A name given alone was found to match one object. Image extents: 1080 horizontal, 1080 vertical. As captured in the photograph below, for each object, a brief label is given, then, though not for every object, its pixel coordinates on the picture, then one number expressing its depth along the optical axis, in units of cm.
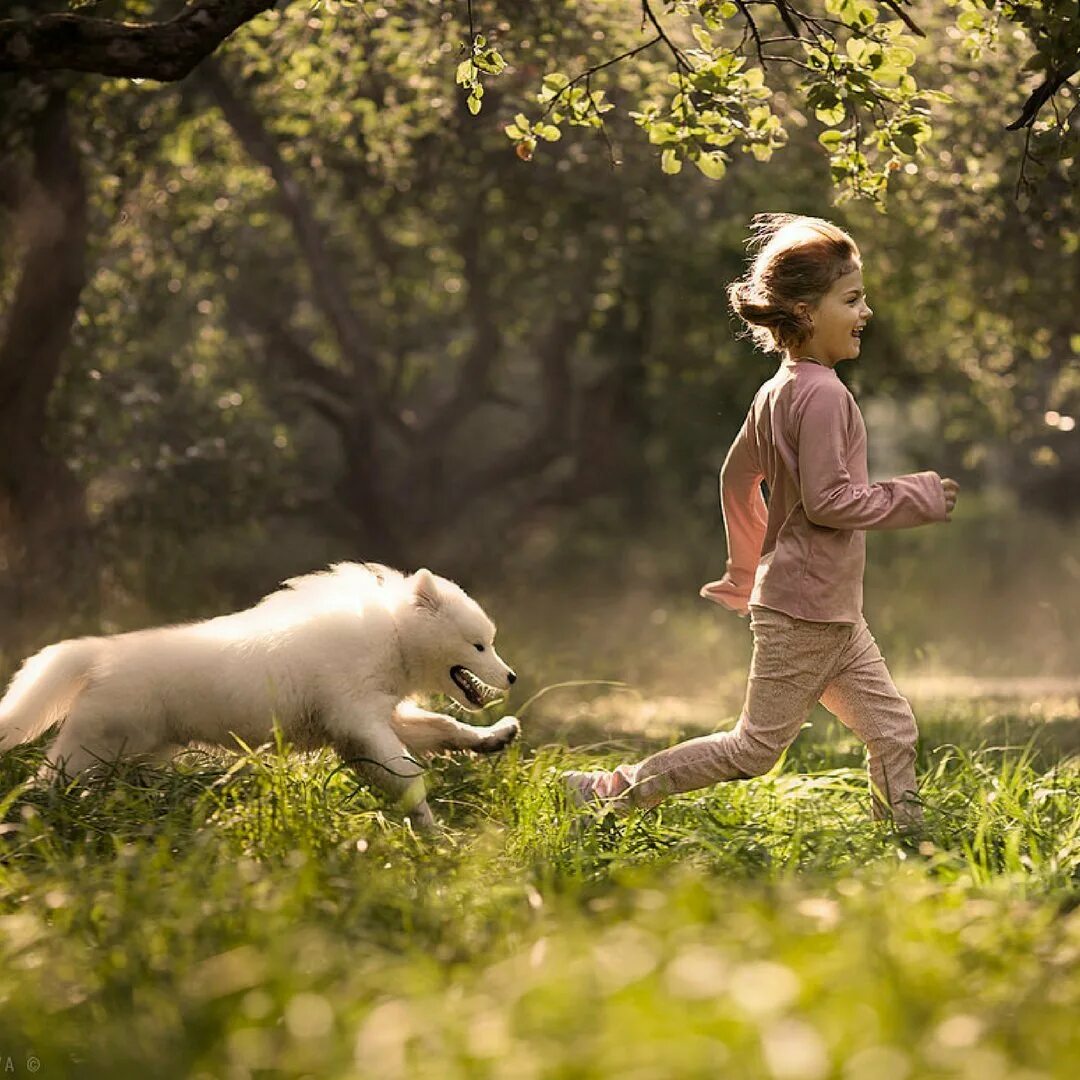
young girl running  1009
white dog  1078
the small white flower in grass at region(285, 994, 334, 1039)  579
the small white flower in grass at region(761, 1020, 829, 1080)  504
